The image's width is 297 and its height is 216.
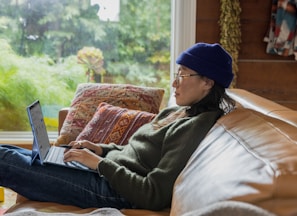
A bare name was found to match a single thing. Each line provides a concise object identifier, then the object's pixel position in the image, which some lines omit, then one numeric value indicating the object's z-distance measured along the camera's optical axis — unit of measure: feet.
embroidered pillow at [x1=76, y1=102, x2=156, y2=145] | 7.84
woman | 5.40
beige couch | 2.74
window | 11.83
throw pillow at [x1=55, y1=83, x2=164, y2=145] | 8.73
